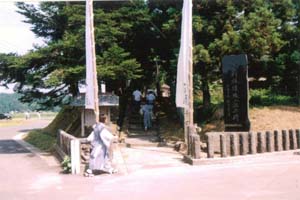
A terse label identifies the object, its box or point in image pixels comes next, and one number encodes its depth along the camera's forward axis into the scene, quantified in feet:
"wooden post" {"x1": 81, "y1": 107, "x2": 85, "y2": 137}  64.39
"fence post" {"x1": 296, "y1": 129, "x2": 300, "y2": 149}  48.67
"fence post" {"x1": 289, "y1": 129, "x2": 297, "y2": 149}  48.47
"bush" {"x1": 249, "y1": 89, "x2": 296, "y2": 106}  72.33
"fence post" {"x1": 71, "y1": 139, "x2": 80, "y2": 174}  42.68
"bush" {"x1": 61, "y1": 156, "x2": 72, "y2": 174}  43.60
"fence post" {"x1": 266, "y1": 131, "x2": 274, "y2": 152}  46.96
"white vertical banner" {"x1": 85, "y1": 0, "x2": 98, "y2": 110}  47.42
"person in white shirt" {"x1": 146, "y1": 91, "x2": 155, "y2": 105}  73.05
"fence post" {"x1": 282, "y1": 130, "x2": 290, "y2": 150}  47.98
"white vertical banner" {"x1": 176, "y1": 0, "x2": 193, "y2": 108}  50.60
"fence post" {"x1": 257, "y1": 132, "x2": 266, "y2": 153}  46.80
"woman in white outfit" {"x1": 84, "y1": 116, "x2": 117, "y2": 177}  40.93
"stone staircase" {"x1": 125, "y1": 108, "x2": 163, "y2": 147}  61.36
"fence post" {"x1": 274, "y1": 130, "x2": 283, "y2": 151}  47.32
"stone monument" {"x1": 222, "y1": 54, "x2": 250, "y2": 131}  52.13
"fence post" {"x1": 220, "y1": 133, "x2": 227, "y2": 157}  45.06
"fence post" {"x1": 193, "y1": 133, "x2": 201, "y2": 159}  44.34
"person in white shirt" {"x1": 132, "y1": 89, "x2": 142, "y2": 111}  81.10
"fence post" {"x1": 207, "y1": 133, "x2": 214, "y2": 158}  44.39
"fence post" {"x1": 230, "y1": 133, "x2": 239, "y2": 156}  45.75
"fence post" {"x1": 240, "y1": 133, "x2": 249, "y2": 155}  46.14
